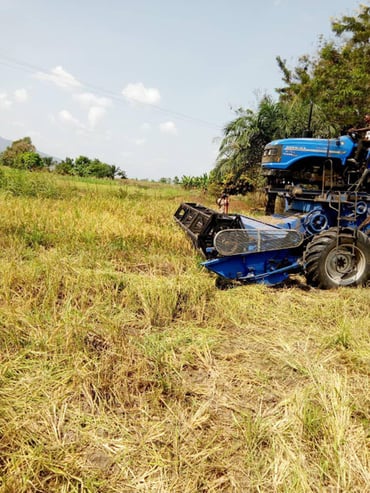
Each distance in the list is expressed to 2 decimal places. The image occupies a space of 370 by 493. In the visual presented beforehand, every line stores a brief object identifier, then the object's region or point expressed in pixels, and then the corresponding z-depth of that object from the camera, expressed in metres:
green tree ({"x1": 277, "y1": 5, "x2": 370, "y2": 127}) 14.24
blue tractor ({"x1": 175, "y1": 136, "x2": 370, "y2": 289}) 4.26
